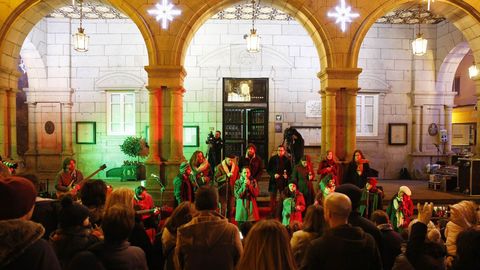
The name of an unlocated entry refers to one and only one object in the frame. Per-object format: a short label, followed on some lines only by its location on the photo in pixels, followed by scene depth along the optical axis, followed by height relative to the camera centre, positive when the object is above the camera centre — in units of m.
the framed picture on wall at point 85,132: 12.76 -0.02
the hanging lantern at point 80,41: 9.43 +2.37
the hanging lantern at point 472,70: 11.10 +1.97
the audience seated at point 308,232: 3.20 -0.90
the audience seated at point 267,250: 2.24 -0.74
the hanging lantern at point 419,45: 9.52 +2.34
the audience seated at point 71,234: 2.69 -0.78
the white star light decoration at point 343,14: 8.88 +2.92
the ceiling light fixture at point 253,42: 9.58 +2.42
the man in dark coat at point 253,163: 7.75 -0.66
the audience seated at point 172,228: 3.20 -0.86
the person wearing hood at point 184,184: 7.00 -1.02
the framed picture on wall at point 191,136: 12.69 -0.14
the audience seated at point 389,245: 3.42 -1.07
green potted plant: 11.73 -0.69
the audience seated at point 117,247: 2.20 -0.72
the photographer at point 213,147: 9.95 -0.41
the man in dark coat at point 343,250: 2.45 -0.81
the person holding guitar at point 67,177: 6.67 -0.87
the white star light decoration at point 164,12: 8.66 +2.88
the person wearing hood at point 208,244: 2.68 -0.84
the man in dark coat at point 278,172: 7.99 -0.88
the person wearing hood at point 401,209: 6.37 -1.35
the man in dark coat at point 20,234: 1.76 -0.52
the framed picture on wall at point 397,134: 13.11 -0.03
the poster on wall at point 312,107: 12.95 +0.92
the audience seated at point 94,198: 3.57 -0.66
